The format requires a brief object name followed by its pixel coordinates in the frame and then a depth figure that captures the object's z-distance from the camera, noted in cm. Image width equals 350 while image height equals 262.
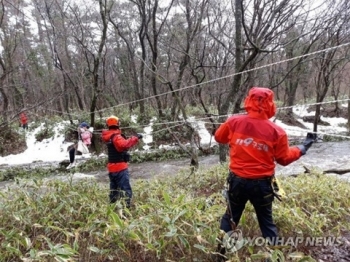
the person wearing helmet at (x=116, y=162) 499
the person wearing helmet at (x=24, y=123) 1569
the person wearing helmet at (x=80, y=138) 894
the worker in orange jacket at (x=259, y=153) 280
